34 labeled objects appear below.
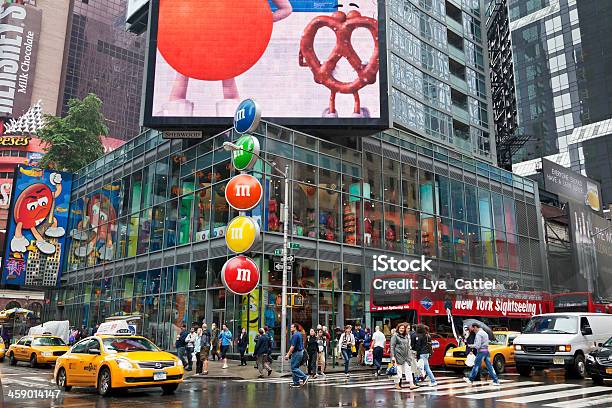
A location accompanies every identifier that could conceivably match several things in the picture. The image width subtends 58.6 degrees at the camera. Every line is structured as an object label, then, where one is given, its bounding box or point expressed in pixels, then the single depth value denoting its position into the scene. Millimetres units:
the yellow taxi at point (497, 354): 20734
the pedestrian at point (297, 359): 16234
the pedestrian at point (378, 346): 20625
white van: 17734
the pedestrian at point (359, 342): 25391
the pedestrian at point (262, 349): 19922
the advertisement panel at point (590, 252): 44312
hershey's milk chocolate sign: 101250
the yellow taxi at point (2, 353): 26522
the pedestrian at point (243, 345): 23875
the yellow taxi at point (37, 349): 24562
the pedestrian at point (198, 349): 21250
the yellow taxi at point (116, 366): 13320
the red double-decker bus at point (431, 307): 22891
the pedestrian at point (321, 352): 20678
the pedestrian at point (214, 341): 25380
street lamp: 20683
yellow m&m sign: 23712
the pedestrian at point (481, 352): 15609
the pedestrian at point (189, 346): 22328
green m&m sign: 24422
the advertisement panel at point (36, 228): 41906
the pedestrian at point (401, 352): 15109
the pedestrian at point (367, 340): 23641
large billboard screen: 31141
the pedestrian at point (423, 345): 16250
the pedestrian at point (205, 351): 20844
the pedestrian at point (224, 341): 23070
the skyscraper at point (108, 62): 117938
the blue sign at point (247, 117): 25891
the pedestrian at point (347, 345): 21250
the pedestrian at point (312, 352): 18688
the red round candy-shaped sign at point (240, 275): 22781
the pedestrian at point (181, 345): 22156
